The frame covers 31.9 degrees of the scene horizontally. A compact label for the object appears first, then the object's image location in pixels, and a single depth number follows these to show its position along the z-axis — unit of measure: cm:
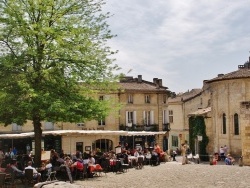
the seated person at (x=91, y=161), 2140
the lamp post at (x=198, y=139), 3857
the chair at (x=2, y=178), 1522
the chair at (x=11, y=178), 1716
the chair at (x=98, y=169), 2161
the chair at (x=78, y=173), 2058
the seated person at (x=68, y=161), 2006
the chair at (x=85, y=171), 2095
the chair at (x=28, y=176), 1766
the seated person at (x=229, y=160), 3051
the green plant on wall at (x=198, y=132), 3898
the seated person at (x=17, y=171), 1791
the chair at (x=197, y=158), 3408
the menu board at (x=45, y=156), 2442
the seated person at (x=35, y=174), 1811
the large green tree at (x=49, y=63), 1942
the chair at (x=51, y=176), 1876
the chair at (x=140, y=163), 2609
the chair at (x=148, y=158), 2853
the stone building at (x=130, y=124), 4612
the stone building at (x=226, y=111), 3566
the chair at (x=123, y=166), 2410
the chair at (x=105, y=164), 2323
